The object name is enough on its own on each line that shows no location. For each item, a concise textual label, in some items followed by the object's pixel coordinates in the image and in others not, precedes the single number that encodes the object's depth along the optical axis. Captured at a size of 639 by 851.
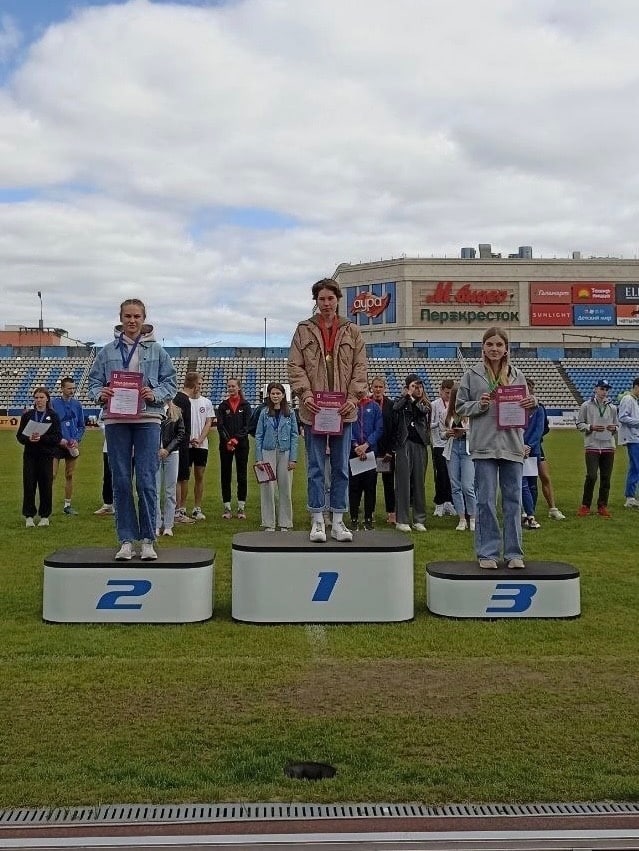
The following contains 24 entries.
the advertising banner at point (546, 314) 73.88
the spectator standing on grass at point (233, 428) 11.91
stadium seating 60.88
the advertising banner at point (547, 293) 73.88
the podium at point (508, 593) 6.28
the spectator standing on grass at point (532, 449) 11.23
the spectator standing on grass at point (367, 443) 10.85
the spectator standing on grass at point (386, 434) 11.01
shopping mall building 72.88
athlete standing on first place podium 6.42
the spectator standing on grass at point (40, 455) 11.27
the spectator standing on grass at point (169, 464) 10.31
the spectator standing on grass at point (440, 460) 12.30
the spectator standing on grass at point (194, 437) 11.19
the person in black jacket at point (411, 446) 10.97
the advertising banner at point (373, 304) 74.00
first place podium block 6.13
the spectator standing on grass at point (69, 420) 12.80
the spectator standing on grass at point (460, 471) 10.67
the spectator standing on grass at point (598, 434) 12.41
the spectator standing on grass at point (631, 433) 13.23
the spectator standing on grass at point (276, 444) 10.62
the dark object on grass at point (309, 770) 3.58
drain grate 3.16
